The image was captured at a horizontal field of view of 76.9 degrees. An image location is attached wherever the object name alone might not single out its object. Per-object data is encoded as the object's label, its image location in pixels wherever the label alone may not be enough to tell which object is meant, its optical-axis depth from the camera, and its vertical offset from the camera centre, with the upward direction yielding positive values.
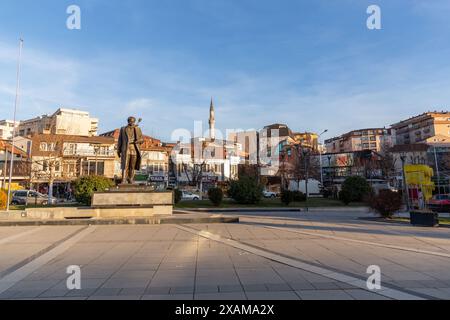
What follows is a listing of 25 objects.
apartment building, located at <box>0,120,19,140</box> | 70.89 +13.58
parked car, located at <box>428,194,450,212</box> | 25.18 -2.07
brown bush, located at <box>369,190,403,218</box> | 15.14 -1.15
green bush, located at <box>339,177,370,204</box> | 27.56 -0.91
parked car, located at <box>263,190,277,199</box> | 45.05 -2.02
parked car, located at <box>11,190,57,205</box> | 28.67 -1.53
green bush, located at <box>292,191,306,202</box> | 29.56 -1.51
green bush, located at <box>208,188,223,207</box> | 24.94 -1.20
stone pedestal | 13.72 -0.96
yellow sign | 18.19 +0.41
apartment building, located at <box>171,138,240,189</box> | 65.00 +5.45
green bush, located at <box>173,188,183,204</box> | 25.28 -1.21
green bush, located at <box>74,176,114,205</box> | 19.20 -0.22
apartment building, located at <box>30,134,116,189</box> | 44.44 +4.63
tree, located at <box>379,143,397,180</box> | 51.65 +2.88
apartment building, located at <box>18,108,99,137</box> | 59.44 +13.29
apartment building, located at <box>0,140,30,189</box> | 42.77 +2.25
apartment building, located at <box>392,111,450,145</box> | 81.79 +16.73
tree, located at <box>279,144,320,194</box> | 47.57 +3.01
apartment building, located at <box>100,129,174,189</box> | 55.78 +3.96
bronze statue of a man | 14.86 +1.79
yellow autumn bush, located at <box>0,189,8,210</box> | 16.69 -0.93
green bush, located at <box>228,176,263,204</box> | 26.30 -0.82
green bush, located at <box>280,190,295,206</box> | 26.84 -1.42
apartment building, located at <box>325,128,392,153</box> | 107.53 +16.64
